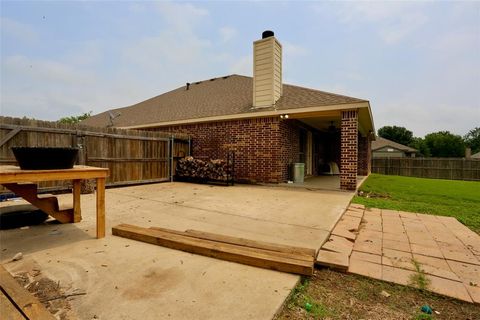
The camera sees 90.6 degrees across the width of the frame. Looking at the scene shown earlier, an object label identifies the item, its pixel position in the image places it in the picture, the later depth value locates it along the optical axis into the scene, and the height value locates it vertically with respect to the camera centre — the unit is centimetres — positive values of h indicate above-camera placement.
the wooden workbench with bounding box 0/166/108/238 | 237 -25
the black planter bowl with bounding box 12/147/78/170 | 254 -2
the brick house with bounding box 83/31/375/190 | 718 +135
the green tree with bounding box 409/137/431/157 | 4491 +171
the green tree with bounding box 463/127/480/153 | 5525 +454
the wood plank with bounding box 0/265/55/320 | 138 -93
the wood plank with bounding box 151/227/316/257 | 248 -99
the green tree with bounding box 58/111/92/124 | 3278 +516
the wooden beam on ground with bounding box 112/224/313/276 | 217 -98
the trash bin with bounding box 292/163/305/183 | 863 -64
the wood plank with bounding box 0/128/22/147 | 533 +45
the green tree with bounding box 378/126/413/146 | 5266 +487
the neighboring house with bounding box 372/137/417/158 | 2986 +71
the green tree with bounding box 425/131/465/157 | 4316 +192
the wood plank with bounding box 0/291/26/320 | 134 -92
